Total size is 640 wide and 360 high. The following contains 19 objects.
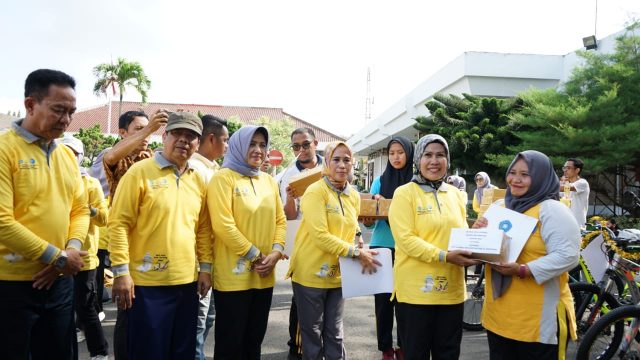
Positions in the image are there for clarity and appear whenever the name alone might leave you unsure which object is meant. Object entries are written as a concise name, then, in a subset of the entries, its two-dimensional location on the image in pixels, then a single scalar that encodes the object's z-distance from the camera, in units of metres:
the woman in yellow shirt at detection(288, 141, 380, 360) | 3.13
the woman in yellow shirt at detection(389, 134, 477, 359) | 2.79
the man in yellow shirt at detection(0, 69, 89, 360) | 2.29
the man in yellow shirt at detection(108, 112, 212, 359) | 2.70
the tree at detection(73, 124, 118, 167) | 20.77
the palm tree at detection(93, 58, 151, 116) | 28.27
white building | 15.75
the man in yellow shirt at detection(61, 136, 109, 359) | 3.59
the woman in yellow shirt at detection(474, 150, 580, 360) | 2.50
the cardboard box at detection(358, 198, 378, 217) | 3.74
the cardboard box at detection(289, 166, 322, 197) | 3.77
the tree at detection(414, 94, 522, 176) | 13.59
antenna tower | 45.09
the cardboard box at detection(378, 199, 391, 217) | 3.76
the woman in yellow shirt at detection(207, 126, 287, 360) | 2.93
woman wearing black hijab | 3.84
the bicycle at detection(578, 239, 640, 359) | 3.26
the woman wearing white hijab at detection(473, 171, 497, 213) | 9.28
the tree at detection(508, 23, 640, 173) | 10.92
